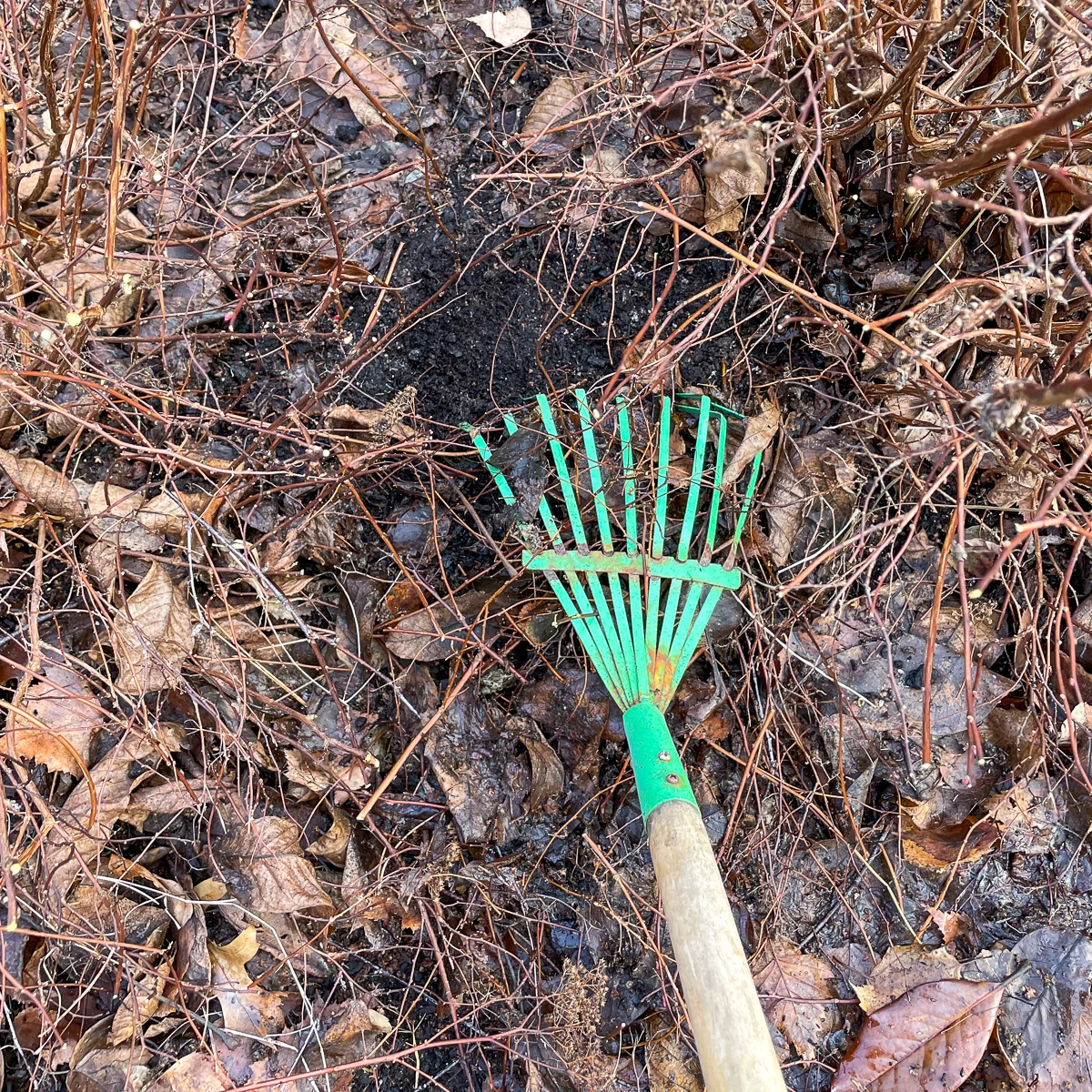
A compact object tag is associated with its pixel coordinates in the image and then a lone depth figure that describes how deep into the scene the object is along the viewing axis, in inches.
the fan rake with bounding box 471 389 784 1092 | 23.1
